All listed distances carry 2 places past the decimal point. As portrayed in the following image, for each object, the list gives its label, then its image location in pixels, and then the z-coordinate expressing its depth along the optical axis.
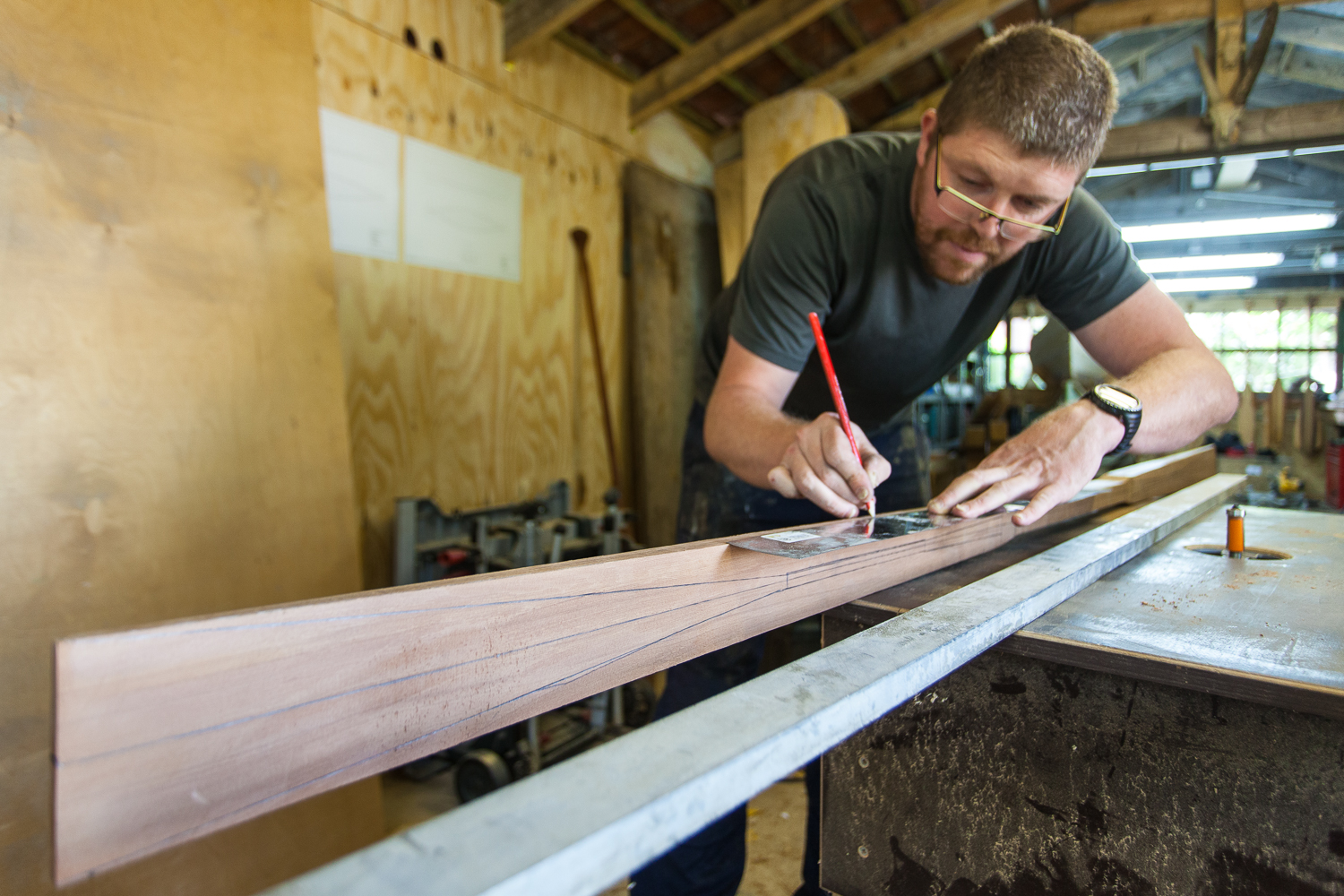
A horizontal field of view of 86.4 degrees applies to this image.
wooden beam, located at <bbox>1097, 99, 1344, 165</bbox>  3.67
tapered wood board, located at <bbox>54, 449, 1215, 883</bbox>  0.37
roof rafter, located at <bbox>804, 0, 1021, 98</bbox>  3.65
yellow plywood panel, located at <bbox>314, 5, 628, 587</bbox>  2.44
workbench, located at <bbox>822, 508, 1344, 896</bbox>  0.66
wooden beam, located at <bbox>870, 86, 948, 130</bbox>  4.41
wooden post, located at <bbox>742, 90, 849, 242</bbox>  3.57
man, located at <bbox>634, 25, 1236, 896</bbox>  1.17
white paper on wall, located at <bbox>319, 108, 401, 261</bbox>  2.31
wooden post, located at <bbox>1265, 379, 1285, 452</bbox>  6.32
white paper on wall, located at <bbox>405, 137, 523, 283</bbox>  2.59
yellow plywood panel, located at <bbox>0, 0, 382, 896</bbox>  1.40
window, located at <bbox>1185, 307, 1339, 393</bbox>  9.91
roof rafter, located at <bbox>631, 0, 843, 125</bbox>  3.26
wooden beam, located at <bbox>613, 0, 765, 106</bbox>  3.15
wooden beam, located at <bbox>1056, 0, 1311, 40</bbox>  3.63
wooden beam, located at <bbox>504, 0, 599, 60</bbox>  2.75
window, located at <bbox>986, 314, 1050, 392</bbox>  10.11
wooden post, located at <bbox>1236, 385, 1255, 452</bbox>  6.52
